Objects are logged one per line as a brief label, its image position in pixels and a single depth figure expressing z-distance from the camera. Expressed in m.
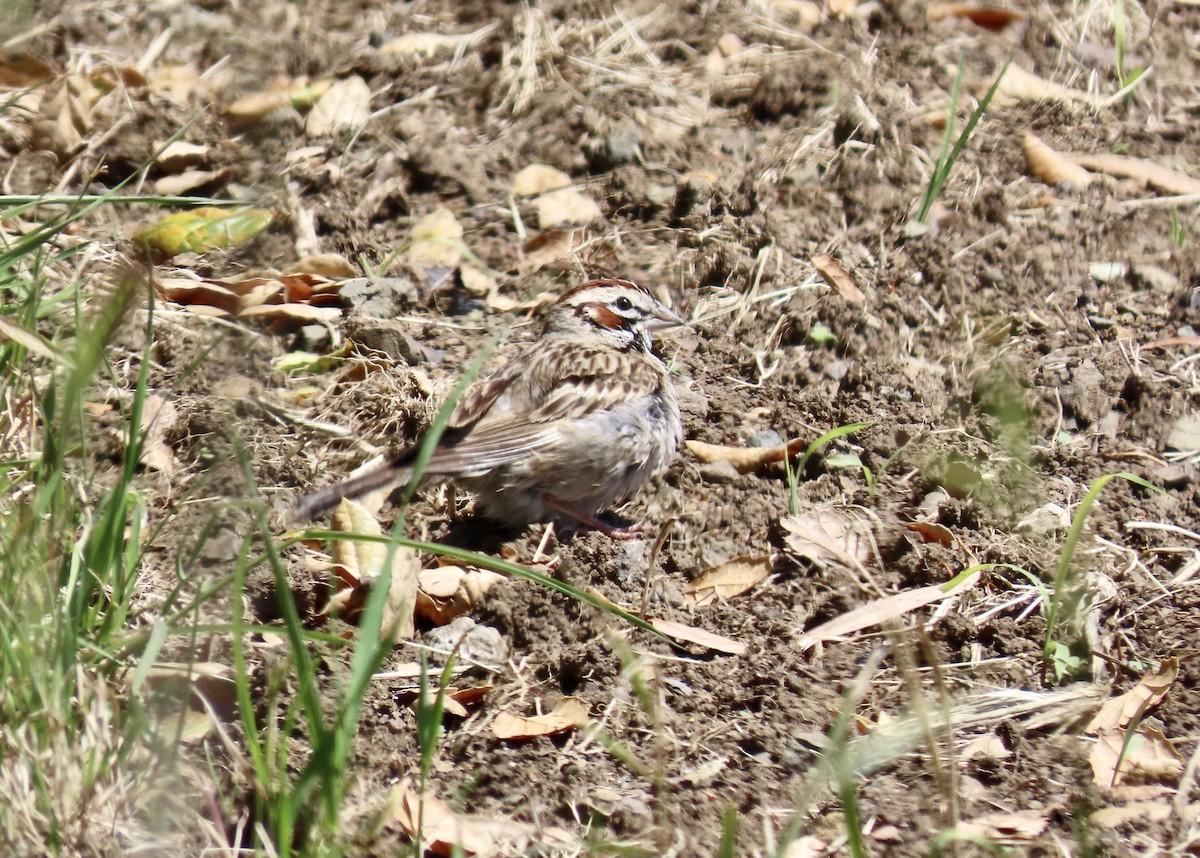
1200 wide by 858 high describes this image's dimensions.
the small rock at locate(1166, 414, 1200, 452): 8.53
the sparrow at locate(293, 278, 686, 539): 8.52
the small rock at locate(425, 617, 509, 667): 7.14
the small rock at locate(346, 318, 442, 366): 9.44
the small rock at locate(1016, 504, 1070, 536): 7.80
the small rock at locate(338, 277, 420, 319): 9.87
